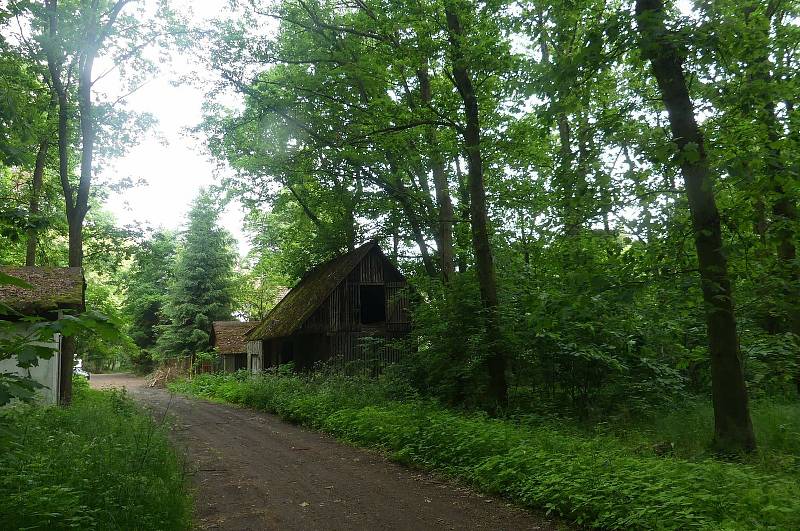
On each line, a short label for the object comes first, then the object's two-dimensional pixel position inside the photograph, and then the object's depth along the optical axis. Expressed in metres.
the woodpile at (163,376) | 37.31
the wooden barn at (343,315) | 24.06
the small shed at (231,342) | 35.69
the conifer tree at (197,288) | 38.59
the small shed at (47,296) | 14.04
